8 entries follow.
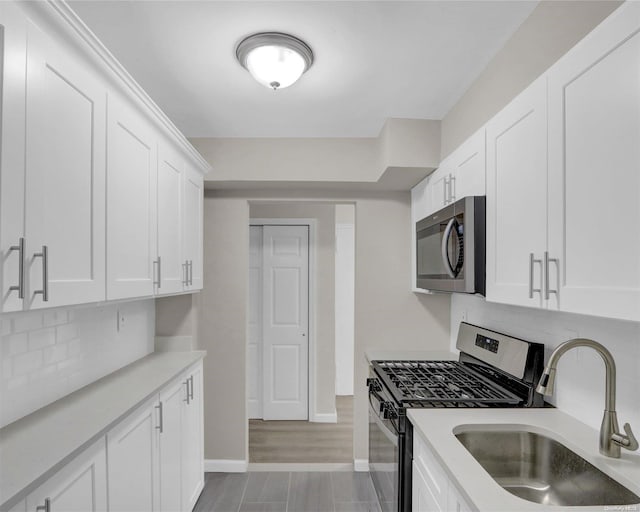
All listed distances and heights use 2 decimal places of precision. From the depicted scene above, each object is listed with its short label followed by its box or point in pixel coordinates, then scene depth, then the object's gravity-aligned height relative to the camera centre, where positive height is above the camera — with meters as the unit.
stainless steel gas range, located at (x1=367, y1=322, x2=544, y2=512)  1.92 -0.62
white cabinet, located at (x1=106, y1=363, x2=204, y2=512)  1.67 -0.88
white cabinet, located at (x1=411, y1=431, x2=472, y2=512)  1.31 -0.77
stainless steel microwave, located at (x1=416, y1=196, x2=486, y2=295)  1.90 +0.08
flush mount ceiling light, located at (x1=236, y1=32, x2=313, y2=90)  1.80 +0.89
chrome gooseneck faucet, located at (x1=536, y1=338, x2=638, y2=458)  1.27 -0.41
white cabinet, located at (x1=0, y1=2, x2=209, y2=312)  1.11 +0.30
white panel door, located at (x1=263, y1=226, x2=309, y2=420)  4.36 -0.53
